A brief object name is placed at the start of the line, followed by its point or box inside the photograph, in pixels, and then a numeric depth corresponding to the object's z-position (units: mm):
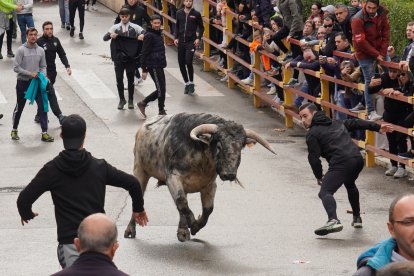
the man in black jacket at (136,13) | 26953
